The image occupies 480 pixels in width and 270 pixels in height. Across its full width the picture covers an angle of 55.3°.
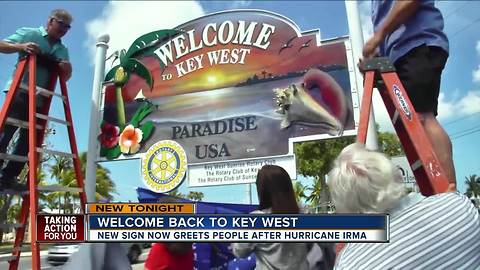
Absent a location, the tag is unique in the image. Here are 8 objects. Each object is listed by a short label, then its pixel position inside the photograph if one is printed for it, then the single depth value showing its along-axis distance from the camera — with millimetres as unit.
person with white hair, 1102
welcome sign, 4473
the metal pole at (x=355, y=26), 4105
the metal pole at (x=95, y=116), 5339
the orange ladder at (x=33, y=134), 2264
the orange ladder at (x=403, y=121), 1484
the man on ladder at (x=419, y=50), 1741
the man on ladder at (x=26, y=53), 2619
